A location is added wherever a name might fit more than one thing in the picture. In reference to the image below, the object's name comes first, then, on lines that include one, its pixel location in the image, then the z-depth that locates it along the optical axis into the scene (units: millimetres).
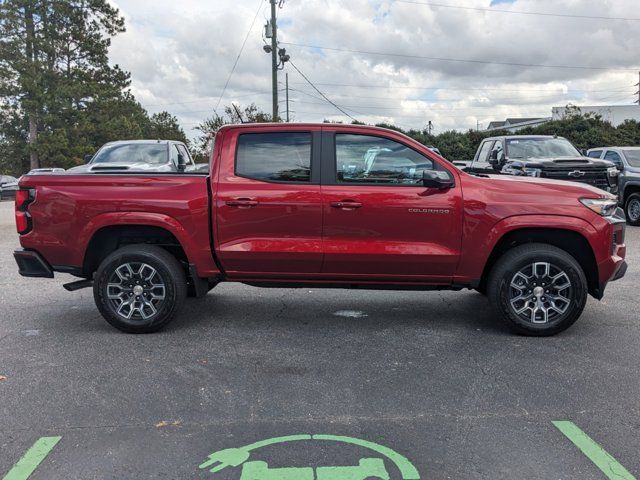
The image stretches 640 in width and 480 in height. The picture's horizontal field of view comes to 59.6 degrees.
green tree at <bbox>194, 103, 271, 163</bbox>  33984
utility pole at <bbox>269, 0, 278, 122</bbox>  27156
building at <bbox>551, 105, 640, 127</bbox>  44031
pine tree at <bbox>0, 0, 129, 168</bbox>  36500
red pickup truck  5031
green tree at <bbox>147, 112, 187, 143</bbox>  69312
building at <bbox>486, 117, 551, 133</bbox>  74500
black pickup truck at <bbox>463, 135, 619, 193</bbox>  11789
